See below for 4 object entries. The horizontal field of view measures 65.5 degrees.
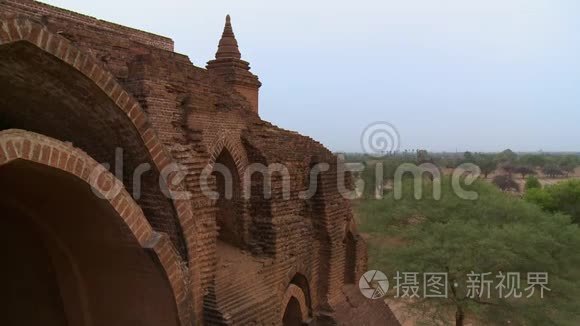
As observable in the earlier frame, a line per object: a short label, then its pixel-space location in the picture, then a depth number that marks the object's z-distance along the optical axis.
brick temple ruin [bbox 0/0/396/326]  3.84
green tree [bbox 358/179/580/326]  11.91
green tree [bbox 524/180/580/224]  24.80
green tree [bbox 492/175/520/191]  54.22
